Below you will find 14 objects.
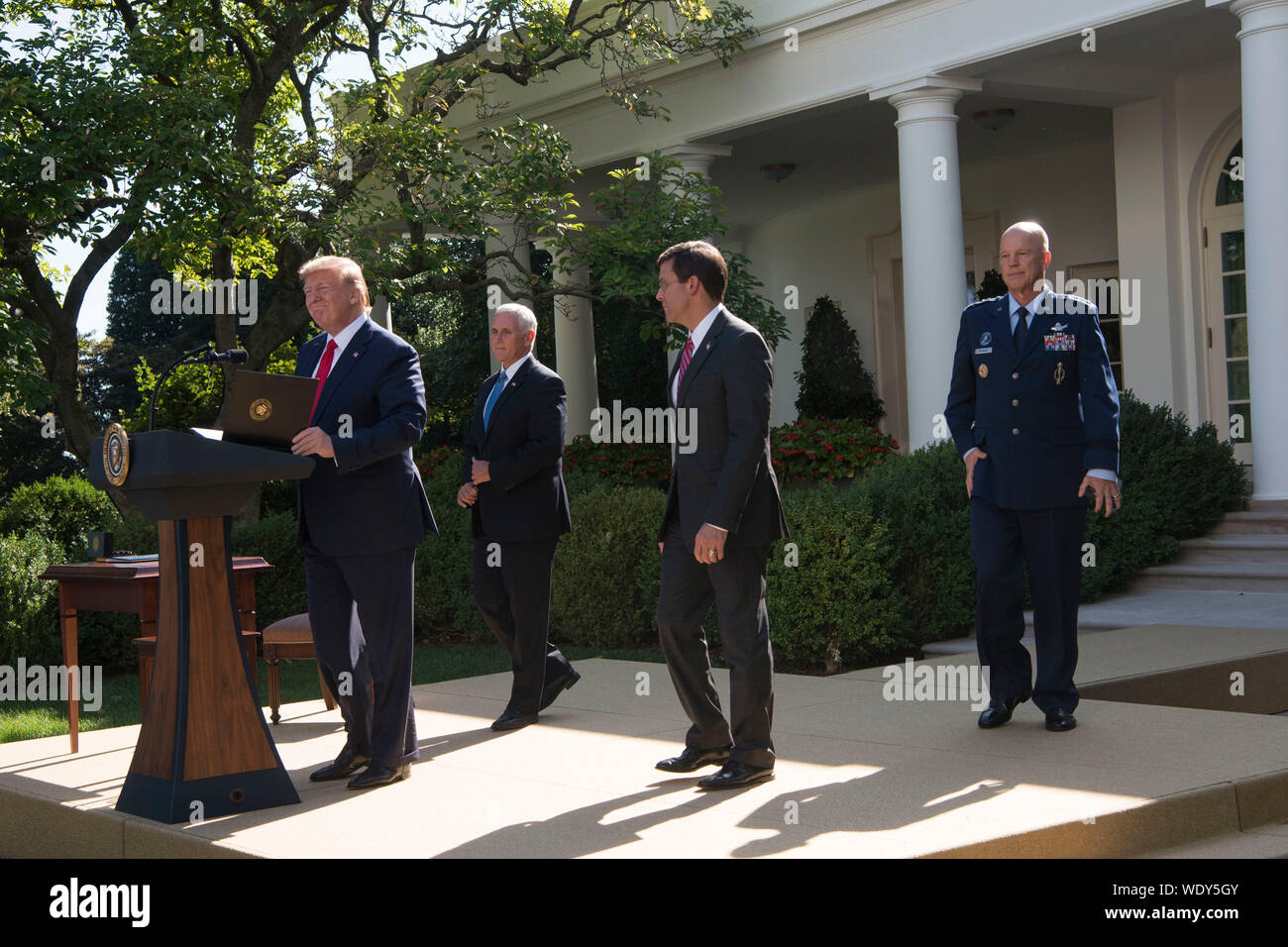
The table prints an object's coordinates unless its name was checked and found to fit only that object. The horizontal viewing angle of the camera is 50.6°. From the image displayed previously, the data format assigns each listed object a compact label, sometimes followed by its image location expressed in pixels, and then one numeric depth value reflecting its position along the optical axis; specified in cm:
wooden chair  717
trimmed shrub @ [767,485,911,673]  876
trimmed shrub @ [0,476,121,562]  1482
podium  475
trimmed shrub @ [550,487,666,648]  1064
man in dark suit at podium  518
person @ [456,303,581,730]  664
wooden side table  648
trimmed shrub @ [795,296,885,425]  1972
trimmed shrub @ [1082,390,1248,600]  1025
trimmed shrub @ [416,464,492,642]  1230
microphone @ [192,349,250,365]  469
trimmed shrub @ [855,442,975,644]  909
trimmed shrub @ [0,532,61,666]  1102
